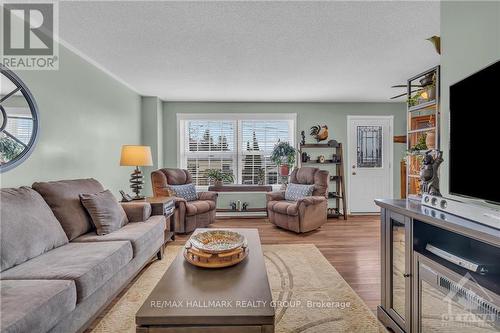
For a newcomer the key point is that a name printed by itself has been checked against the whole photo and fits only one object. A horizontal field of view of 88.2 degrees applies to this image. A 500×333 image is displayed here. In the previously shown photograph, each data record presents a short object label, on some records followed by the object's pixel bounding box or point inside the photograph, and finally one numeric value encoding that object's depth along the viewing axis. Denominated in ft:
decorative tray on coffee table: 5.34
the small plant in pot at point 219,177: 16.47
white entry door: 17.67
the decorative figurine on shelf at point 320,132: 16.88
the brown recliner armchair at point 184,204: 12.59
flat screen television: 3.94
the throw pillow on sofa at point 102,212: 7.66
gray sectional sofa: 4.11
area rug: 5.93
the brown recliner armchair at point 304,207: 12.84
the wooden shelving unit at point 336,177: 16.67
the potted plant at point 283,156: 16.22
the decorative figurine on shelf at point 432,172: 5.46
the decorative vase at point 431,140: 9.45
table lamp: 11.09
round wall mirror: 6.58
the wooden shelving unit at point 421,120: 9.72
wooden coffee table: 3.69
